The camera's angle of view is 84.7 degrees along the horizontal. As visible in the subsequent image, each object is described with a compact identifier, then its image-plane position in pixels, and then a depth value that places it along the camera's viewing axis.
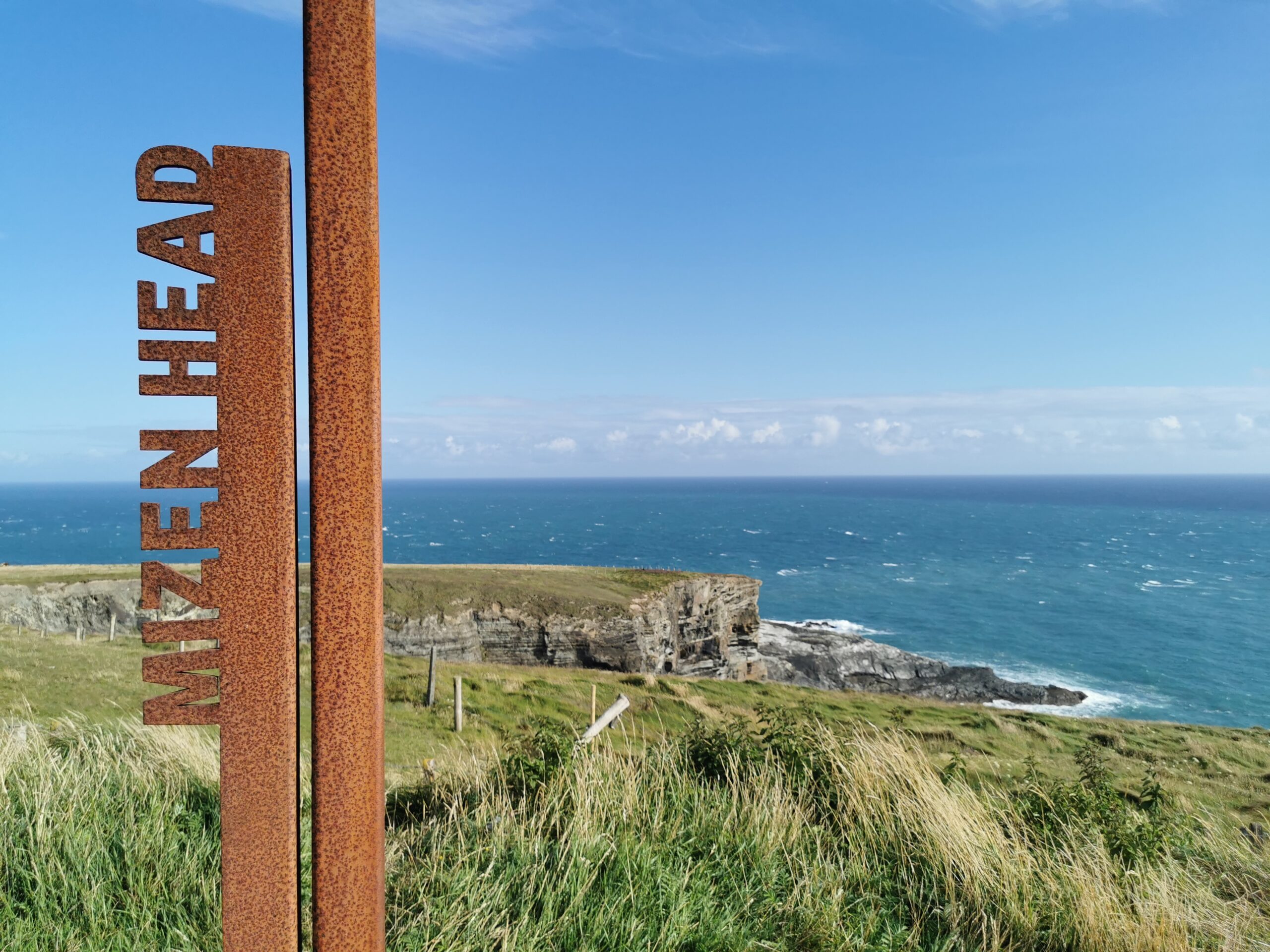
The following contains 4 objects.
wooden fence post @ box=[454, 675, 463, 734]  13.20
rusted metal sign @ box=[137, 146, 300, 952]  1.81
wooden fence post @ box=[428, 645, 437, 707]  15.35
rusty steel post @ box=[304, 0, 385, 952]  1.81
